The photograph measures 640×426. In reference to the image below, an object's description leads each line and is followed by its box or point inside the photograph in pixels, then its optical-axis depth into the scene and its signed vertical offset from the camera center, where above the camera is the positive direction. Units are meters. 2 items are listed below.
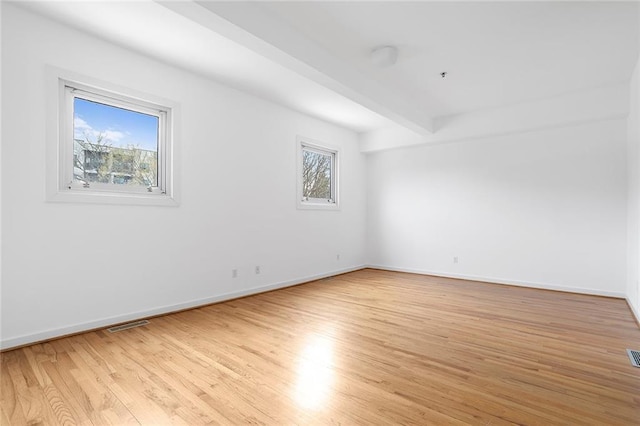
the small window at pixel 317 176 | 5.39 +0.66
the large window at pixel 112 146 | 2.94 +0.67
